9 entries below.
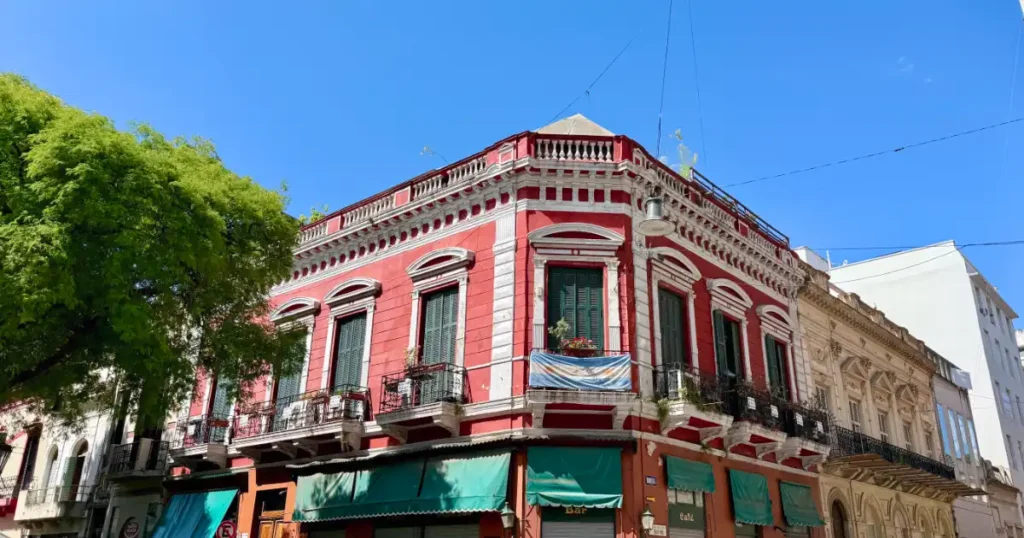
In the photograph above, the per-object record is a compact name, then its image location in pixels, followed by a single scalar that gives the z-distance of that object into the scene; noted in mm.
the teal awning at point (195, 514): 17891
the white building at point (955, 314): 33031
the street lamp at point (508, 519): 12984
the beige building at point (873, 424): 20266
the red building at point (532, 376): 13633
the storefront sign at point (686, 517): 14219
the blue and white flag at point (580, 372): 13508
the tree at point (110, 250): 10852
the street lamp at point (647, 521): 12992
